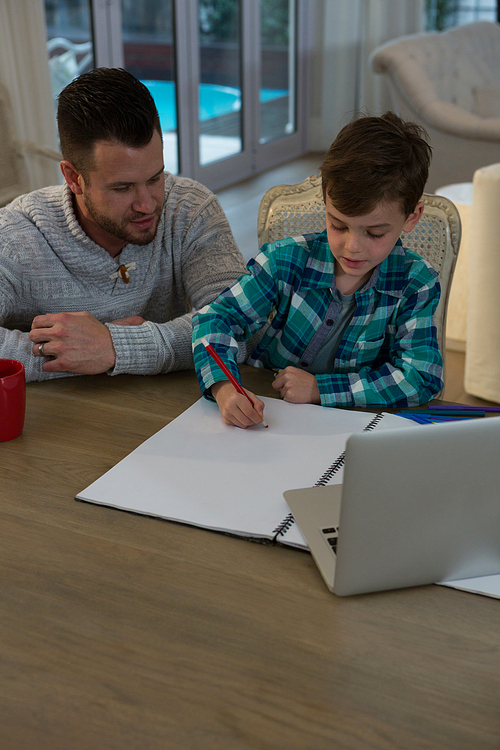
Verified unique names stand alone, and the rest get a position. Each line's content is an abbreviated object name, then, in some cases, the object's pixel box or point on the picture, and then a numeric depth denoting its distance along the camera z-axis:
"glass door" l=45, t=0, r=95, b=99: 3.50
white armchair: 3.72
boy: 1.01
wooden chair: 1.28
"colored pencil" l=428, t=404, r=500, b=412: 0.95
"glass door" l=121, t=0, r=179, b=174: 4.01
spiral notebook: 0.74
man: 1.11
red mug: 0.89
